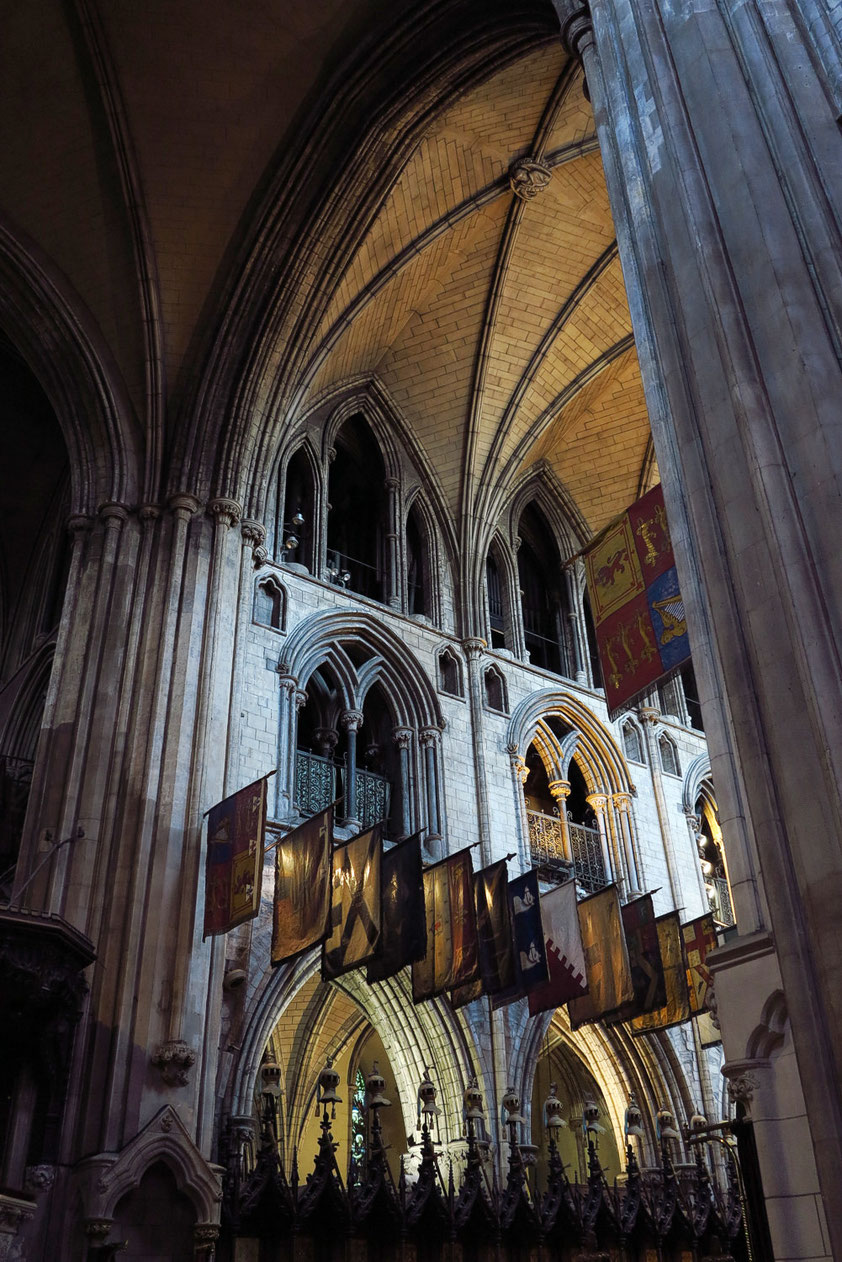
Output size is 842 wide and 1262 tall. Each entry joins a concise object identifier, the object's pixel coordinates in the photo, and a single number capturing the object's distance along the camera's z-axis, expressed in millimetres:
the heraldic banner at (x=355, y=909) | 10648
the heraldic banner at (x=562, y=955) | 11328
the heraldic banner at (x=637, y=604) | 8406
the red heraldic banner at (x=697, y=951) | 12371
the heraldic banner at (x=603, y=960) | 11664
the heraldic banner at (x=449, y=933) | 11133
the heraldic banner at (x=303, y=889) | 10656
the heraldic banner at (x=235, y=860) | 10758
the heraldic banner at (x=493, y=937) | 11141
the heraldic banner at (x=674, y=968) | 12492
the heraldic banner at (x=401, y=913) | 10477
